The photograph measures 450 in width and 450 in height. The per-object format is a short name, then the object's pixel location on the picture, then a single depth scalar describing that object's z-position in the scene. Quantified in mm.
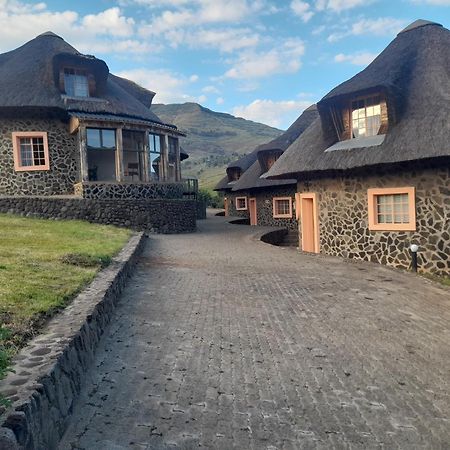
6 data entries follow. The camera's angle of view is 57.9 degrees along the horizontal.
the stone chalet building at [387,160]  11594
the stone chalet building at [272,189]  26305
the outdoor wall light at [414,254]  11281
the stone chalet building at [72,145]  17812
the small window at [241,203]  33594
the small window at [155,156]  20264
